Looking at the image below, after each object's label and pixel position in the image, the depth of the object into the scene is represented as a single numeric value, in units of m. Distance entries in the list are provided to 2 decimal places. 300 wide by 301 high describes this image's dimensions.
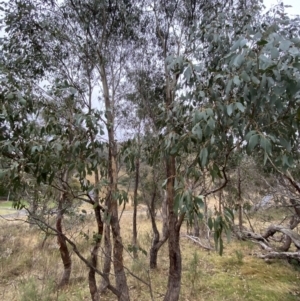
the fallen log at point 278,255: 4.27
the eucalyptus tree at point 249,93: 1.04
